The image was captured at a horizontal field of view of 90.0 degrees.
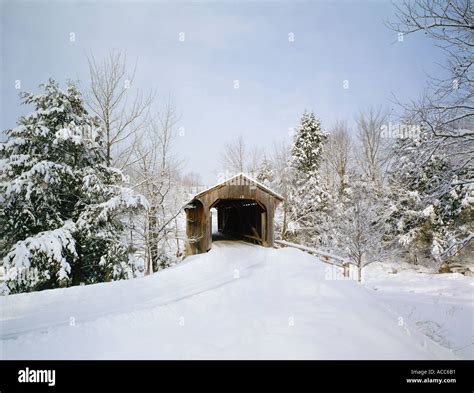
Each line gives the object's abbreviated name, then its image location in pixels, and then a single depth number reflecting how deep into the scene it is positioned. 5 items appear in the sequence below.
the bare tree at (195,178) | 42.44
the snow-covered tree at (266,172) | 25.87
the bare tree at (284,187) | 20.61
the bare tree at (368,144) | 21.31
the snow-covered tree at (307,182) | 19.98
